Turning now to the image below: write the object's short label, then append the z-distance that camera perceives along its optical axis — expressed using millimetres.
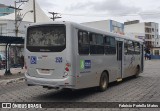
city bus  10938
